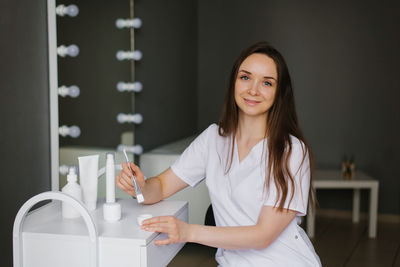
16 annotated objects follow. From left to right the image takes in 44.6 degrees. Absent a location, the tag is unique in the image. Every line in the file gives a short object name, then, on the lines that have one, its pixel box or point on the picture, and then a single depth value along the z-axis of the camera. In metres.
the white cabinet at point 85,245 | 1.18
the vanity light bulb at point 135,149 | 2.67
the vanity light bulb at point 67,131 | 1.89
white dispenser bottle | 1.35
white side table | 3.17
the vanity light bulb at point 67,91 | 1.87
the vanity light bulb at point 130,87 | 2.58
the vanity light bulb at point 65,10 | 1.87
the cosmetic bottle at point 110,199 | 1.32
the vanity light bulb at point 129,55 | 2.57
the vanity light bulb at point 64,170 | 1.89
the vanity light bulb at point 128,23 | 2.54
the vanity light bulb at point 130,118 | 2.59
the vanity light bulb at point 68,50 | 1.85
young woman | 1.31
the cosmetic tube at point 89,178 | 1.41
